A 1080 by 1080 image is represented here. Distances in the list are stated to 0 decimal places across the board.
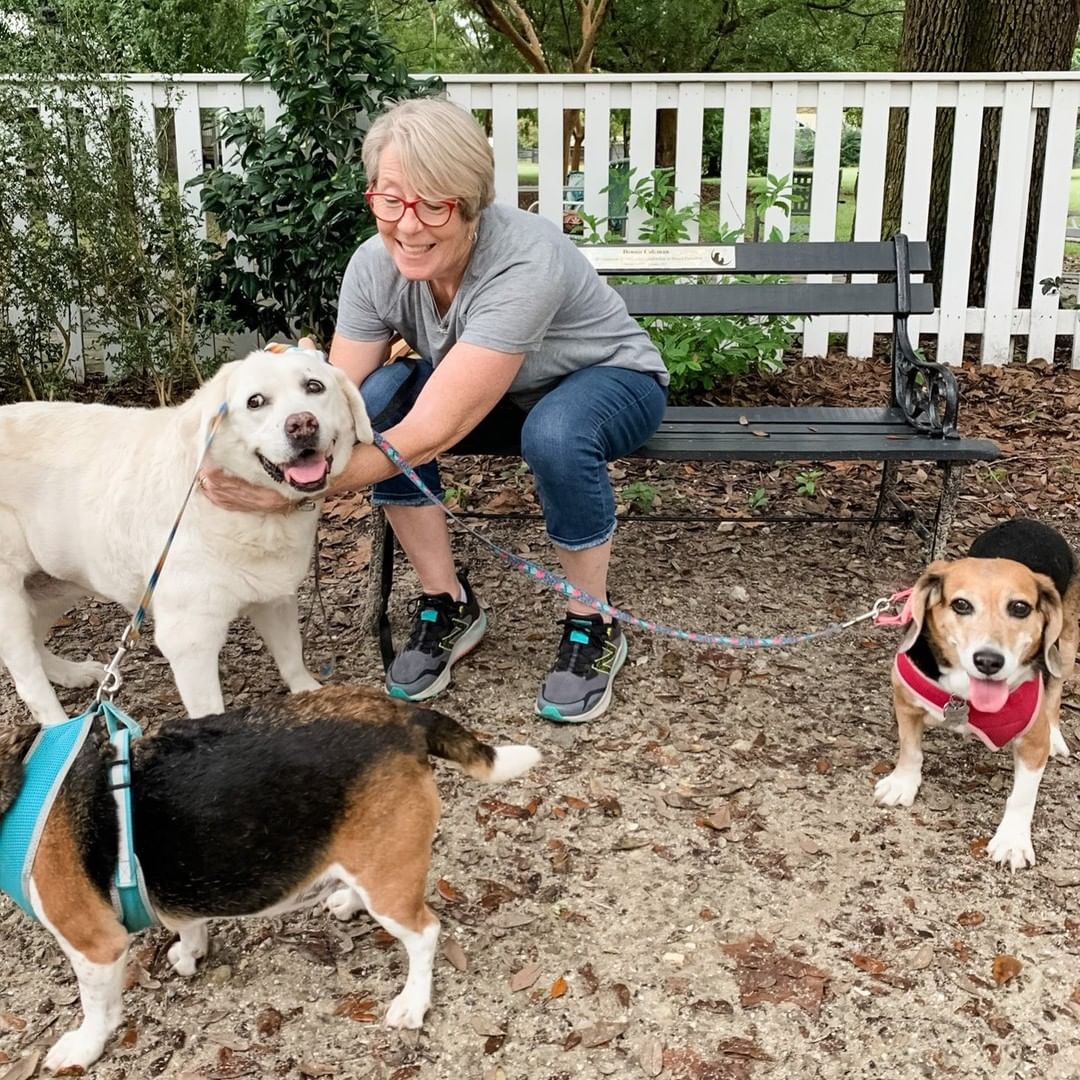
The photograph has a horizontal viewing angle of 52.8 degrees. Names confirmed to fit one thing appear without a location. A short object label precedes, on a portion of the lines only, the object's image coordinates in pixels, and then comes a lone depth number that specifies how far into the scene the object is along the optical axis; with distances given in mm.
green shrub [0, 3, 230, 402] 5648
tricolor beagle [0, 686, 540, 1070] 2096
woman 3121
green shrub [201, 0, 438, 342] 5637
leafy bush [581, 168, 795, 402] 5707
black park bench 4391
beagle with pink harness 2791
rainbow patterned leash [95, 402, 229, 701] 2143
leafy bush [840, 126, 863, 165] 12812
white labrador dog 2844
